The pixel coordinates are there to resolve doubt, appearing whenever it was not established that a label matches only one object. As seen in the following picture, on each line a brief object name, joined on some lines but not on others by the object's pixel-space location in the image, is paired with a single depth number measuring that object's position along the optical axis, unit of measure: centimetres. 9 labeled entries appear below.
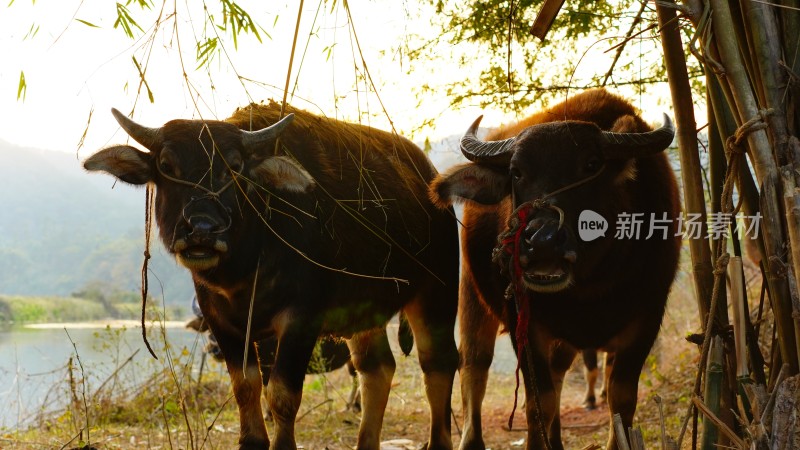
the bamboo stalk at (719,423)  271
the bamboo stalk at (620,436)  275
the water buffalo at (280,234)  370
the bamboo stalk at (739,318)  316
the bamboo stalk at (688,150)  341
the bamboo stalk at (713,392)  322
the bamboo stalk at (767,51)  316
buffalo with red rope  362
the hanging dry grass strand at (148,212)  403
